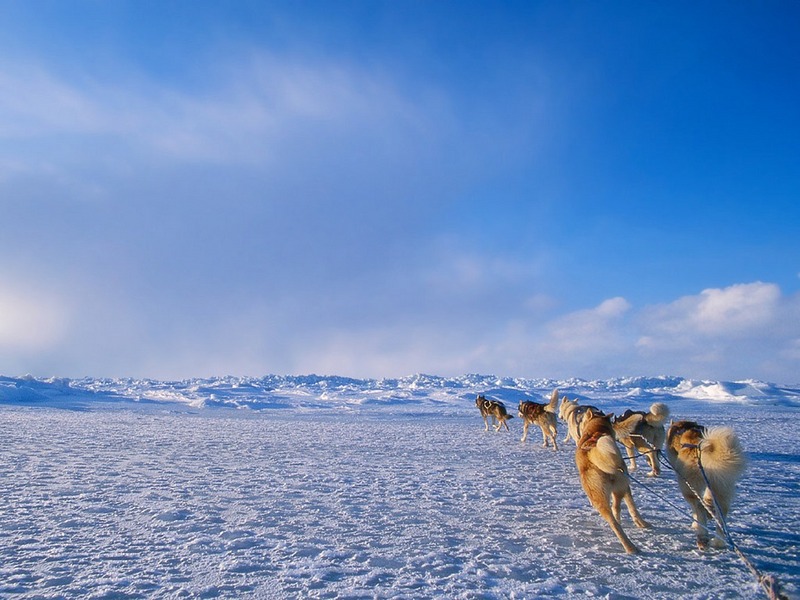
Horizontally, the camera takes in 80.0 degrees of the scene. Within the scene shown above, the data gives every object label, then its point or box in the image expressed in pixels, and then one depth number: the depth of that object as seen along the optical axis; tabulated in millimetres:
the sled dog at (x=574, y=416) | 9371
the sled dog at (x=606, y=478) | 4027
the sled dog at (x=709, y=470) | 3914
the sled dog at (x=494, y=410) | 15859
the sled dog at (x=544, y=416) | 11383
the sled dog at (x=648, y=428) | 7598
